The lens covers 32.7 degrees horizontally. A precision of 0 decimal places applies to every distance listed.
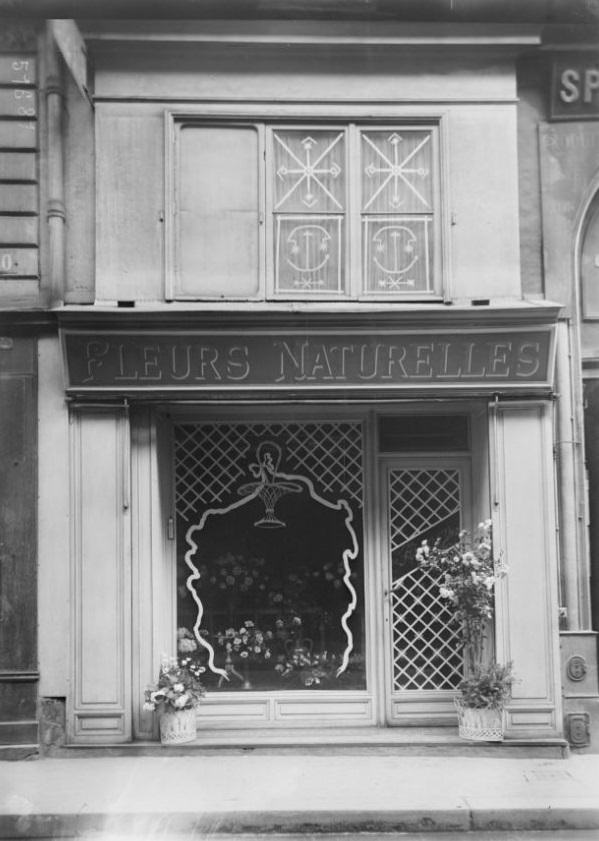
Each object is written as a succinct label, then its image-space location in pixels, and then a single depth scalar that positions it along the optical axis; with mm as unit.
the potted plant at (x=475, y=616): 8516
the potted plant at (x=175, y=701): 8492
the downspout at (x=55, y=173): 8875
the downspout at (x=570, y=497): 8945
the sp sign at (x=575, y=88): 9141
